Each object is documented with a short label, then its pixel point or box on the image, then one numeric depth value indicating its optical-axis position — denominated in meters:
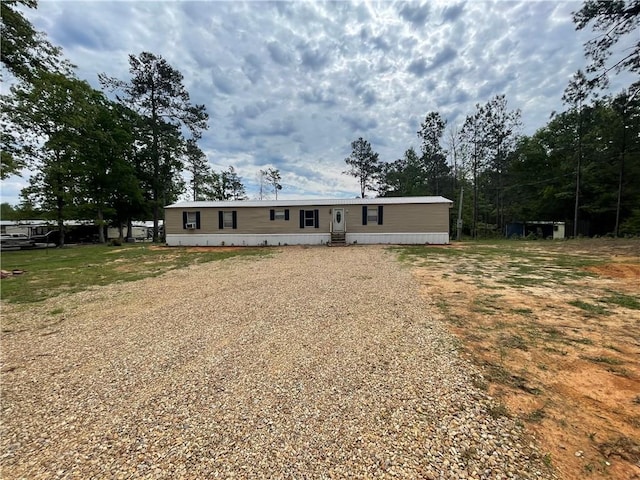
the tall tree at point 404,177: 32.03
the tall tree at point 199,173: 26.76
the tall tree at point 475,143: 24.73
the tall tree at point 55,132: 13.94
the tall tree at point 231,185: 37.84
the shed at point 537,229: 22.22
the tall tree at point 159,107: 21.56
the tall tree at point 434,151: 27.62
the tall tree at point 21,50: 9.48
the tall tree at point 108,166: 19.27
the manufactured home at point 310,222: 16.25
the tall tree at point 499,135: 23.82
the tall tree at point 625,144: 17.49
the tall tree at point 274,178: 39.53
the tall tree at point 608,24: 9.71
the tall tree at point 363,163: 33.66
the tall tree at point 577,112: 18.27
